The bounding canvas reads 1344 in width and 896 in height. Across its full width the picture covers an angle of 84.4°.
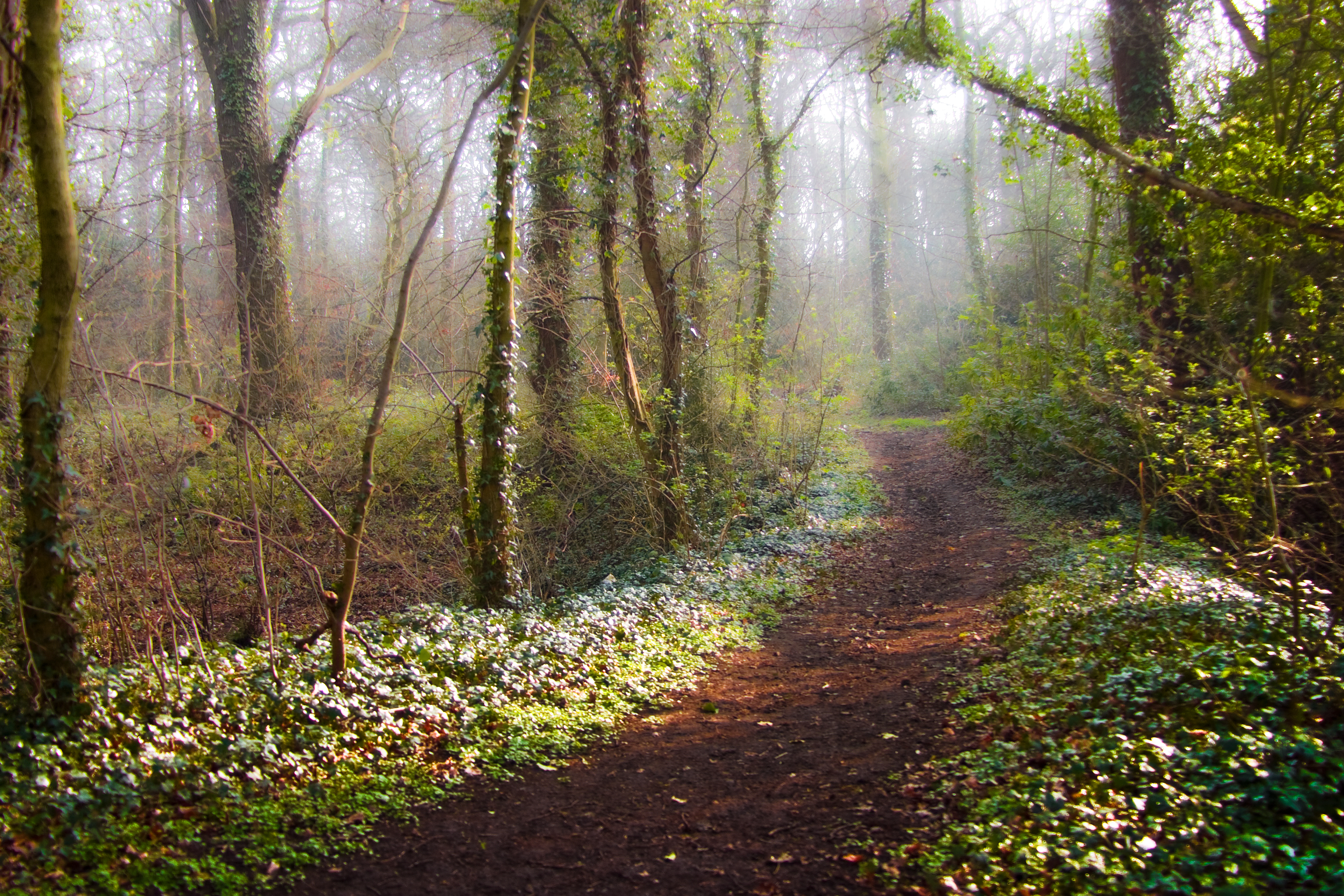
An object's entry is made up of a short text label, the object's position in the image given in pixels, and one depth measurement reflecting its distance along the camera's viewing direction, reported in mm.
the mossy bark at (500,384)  7543
